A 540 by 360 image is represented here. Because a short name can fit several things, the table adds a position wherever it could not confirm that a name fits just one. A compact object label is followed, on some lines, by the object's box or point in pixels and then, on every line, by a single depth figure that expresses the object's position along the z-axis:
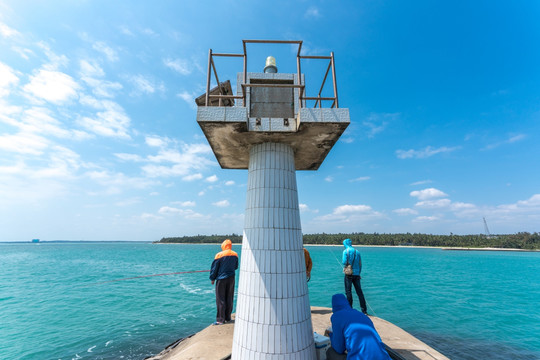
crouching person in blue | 3.68
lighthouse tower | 4.93
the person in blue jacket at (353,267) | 8.05
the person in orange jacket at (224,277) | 8.09
